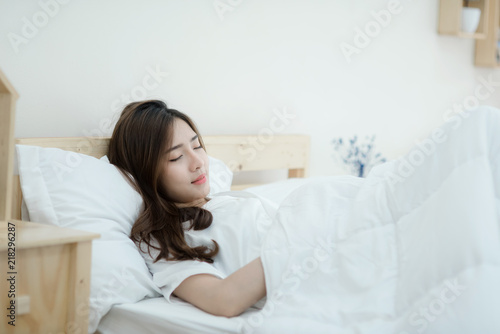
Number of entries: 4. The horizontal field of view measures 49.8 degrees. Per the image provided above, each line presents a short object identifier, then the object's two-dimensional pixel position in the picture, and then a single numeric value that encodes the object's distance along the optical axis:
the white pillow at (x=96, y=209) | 1.26
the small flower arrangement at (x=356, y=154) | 2.71
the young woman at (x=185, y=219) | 1.22
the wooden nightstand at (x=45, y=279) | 1.05
